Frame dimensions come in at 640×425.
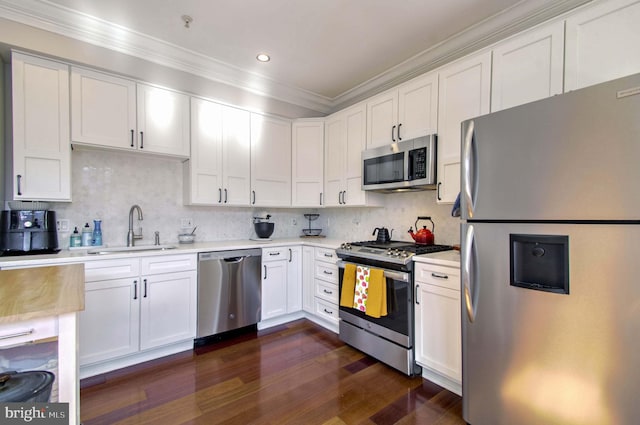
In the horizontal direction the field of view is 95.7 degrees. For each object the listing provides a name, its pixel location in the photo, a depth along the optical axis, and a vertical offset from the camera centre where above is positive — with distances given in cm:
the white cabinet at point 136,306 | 219 -80
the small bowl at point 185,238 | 311 -31
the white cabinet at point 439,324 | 197 -82
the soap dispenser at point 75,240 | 253 -28
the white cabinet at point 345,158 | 314 +60
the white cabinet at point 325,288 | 301 -84
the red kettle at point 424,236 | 271 -24
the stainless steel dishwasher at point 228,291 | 273 -81
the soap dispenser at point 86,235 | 257 -24
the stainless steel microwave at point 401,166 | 241 +41
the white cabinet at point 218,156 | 299 +58
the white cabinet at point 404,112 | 245 +91
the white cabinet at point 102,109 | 237 +85
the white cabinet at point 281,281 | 315 -81
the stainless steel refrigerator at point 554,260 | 115 -23
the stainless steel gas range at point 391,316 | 221 -86
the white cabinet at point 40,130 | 215 +61
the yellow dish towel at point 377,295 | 235 -70
